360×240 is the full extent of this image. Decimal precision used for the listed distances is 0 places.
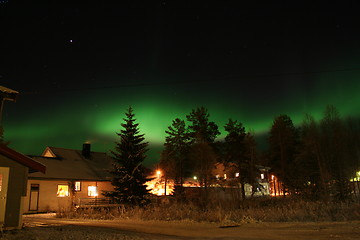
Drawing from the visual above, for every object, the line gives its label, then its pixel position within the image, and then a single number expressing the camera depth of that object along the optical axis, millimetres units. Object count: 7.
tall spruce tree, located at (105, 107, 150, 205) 27844
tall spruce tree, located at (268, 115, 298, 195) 48647
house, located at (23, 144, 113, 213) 28766
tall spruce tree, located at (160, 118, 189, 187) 45500
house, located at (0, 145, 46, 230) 12664
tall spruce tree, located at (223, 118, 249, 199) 48094
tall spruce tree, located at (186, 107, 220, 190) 36594
